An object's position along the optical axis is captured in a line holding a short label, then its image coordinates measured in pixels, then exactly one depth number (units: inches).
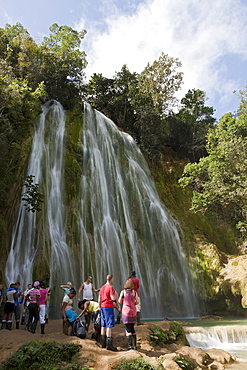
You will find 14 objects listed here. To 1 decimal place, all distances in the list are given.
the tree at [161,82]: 1144.8
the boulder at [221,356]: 251.4
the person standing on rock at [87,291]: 286.4
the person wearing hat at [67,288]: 281.4
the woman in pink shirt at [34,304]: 278.2
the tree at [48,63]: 896.3
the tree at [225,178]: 733.9
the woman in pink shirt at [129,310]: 214.7
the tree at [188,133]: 1242.6
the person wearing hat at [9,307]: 300.9
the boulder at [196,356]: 219.9
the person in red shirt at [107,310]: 214.2
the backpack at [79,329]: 232.7
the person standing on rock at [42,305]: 277.6
